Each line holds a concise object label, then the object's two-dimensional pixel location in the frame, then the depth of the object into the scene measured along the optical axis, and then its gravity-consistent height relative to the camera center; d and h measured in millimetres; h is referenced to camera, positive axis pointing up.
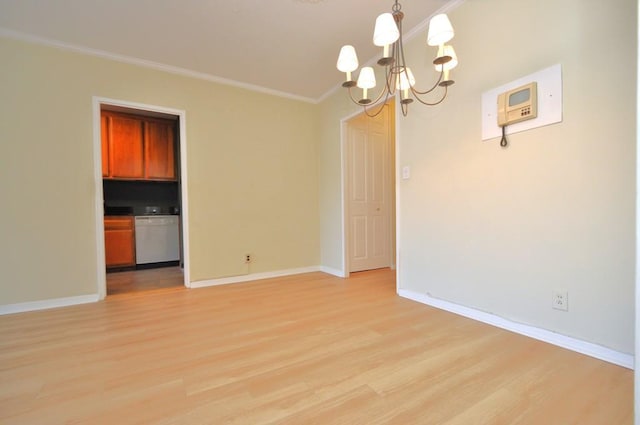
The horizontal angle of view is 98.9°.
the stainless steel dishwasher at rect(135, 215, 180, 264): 4371 -482
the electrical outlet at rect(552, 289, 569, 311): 1639 -576
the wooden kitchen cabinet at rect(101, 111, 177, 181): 4125 +992
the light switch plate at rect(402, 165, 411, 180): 2629 +331
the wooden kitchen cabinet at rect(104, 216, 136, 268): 4125 -480
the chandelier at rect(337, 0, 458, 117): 1532 +970
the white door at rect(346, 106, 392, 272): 3693 +216
